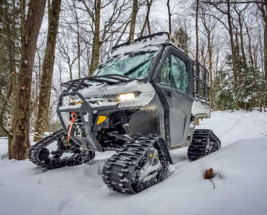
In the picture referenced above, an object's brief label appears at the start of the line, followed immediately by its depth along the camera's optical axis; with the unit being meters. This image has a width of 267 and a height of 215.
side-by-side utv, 2.52
